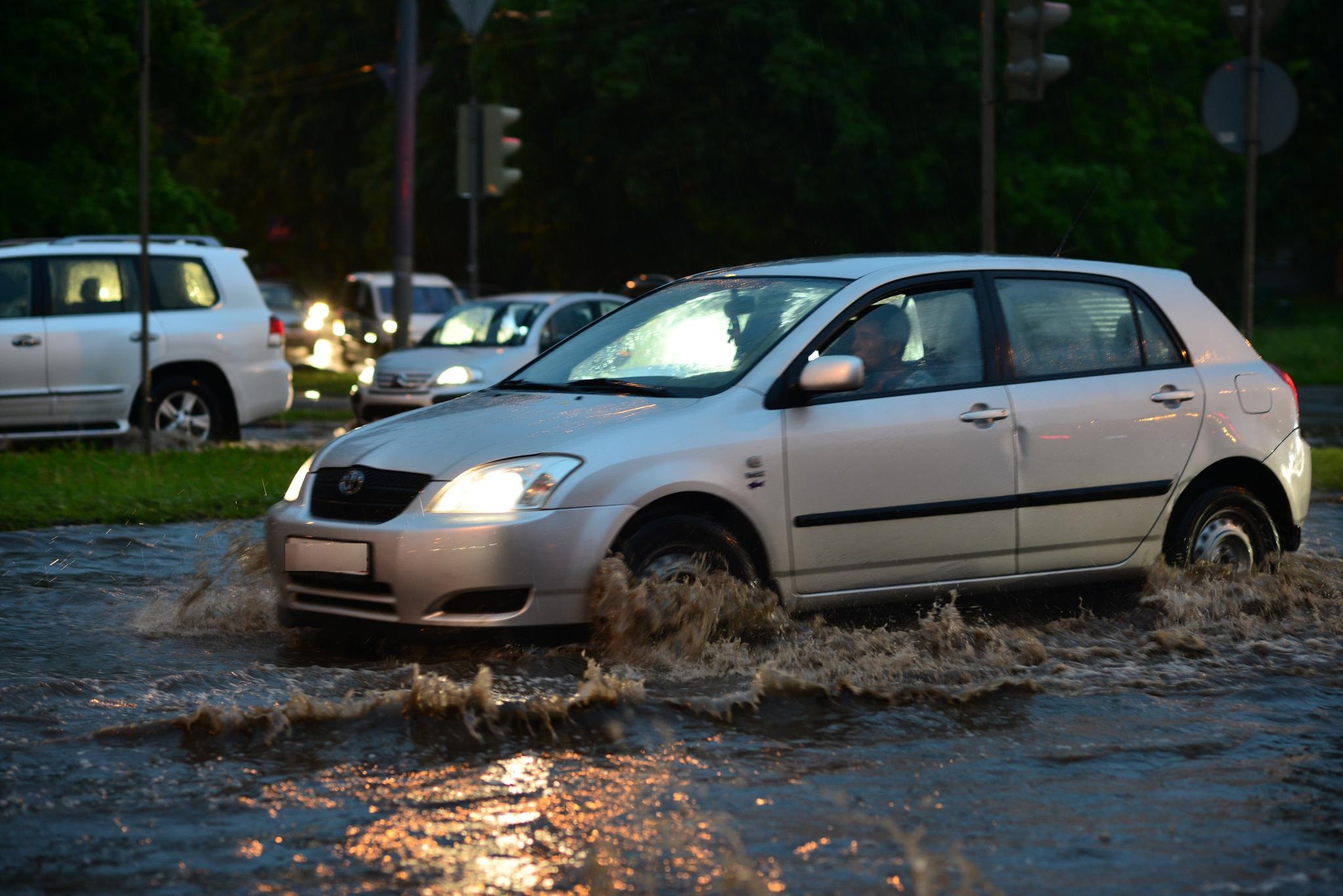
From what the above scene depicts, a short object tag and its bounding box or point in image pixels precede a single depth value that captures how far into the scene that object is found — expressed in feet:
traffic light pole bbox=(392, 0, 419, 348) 67.36
